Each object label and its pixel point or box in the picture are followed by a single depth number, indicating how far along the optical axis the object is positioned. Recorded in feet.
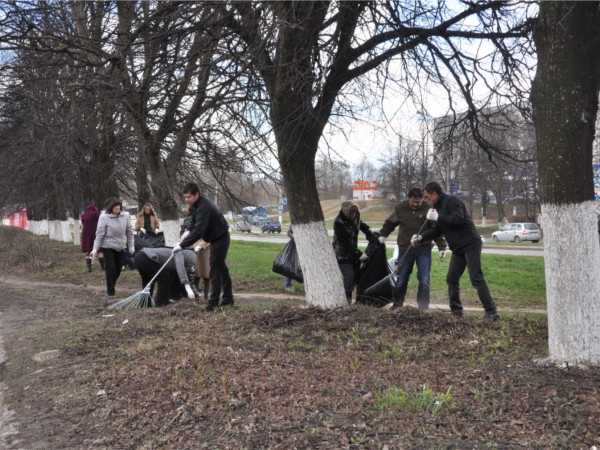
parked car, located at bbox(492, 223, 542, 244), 109.09
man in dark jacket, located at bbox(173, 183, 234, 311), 24.27
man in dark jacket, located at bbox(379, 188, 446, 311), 25.26
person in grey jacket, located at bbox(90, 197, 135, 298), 31.09
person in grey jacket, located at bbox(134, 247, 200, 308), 27.32
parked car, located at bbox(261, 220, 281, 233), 156.56
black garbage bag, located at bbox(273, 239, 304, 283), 29.96
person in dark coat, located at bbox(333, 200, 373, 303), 26.03
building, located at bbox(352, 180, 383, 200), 145.59
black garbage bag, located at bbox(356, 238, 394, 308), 26.71
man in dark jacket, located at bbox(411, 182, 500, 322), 21.21
